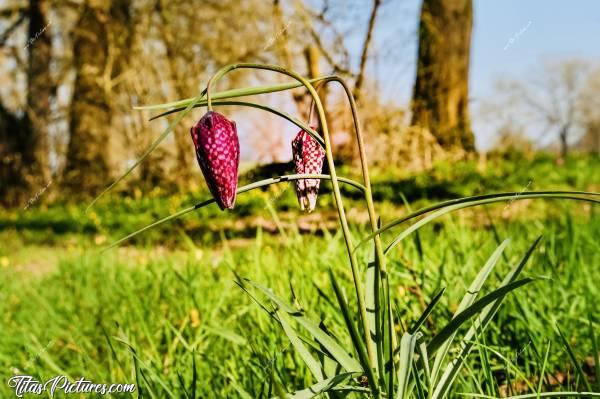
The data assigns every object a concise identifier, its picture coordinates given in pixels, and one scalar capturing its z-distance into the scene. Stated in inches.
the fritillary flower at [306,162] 14.7
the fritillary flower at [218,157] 13.1
